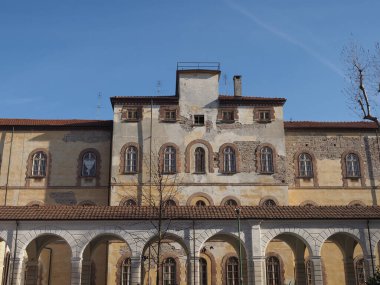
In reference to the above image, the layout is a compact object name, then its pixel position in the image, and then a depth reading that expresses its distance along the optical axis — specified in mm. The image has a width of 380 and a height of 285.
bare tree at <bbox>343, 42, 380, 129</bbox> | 24366
